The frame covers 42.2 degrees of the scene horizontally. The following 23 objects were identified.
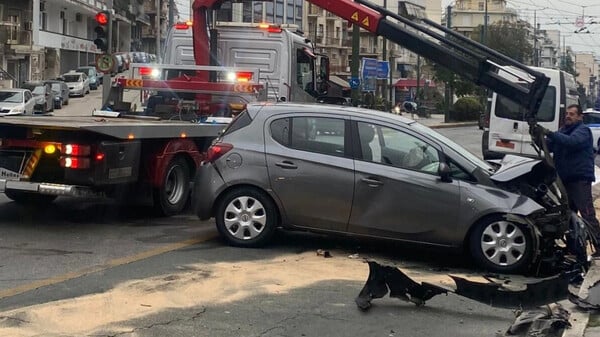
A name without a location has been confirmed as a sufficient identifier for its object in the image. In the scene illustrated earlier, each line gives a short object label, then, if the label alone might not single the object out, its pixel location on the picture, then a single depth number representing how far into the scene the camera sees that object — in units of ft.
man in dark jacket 27.45
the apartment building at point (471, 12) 381.60
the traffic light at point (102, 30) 61.21
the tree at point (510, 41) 188.75
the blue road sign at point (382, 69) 127.54
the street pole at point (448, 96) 147.71
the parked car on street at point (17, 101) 100.49
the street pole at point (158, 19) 172.35
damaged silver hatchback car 25.55
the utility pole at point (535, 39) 227.10
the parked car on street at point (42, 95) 115.03
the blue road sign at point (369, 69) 126.21
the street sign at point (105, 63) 54.90
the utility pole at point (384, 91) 201.54
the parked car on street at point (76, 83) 154.30
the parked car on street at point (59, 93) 129.66
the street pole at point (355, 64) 100.10
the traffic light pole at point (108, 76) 45.70
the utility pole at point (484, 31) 153.90
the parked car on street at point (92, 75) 171.42
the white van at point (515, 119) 59.67
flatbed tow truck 29.19
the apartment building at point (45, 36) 153.38
